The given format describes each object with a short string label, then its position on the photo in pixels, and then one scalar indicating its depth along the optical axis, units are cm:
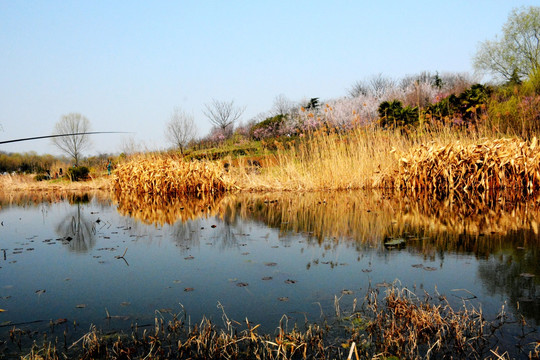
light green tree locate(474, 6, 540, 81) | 3219
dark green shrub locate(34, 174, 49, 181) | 2694
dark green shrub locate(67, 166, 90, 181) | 2397
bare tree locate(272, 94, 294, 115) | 4750
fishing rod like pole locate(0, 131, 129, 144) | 228
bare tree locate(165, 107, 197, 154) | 3622
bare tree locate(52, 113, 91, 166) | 4286
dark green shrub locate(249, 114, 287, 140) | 3272
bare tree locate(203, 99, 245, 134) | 4088
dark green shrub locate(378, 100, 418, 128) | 1887
